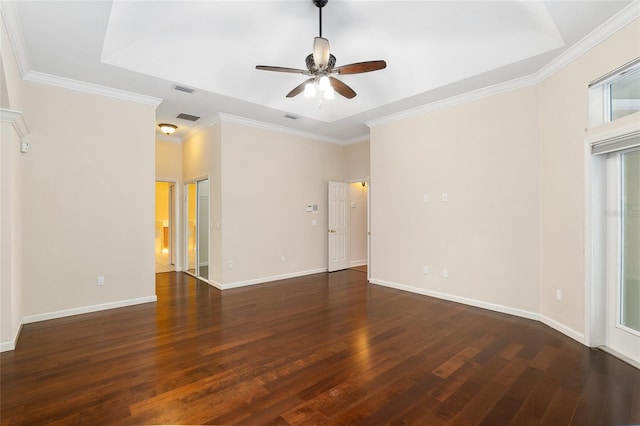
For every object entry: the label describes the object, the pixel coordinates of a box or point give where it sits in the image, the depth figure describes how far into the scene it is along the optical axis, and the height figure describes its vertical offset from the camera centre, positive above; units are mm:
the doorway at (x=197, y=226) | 6508 -323
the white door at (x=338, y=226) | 6914 -333
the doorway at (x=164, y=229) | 7355 -482
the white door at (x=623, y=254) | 2850 -427
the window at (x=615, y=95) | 2732 +1149
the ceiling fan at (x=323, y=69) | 2885 +1491
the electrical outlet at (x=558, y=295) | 3508 -985
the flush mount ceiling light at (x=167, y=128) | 5891 +1685
